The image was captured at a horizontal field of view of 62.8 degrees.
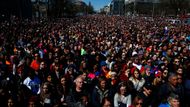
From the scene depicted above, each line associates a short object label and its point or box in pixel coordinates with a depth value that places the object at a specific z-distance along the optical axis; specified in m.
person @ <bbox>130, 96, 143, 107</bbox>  2.67
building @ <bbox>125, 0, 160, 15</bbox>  48.55
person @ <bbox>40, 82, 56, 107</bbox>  2.92
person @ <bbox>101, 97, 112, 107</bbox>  2.75
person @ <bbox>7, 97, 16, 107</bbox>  2.79
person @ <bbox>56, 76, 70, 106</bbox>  3.01
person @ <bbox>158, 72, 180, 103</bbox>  3.05
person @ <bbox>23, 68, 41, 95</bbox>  3.49
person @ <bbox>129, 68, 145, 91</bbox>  3.44
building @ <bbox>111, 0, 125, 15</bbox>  61.97
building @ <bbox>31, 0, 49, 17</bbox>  30.96
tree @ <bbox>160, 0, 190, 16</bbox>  34.95
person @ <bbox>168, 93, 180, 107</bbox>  2.52
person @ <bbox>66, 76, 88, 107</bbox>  2.91
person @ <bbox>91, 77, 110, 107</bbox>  3.10
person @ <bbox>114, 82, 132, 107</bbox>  2.99
